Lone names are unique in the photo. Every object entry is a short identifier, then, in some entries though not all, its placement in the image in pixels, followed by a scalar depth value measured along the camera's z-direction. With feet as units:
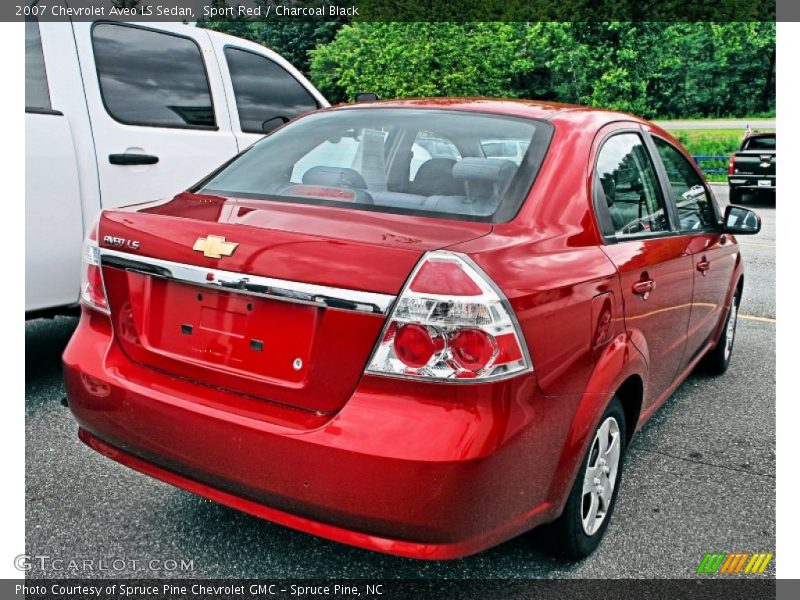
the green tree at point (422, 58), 163.02
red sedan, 6.68
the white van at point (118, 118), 13.48
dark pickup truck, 64.13
